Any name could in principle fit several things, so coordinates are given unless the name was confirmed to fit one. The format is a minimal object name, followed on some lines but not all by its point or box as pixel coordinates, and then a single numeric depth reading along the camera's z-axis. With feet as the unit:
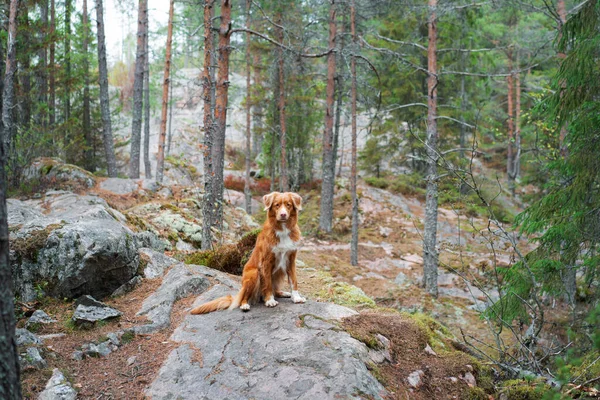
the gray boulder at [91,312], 14.27
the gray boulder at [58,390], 10.43
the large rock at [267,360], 10.49
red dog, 15.33
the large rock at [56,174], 38.85
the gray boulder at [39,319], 13.93
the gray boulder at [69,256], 15.75
